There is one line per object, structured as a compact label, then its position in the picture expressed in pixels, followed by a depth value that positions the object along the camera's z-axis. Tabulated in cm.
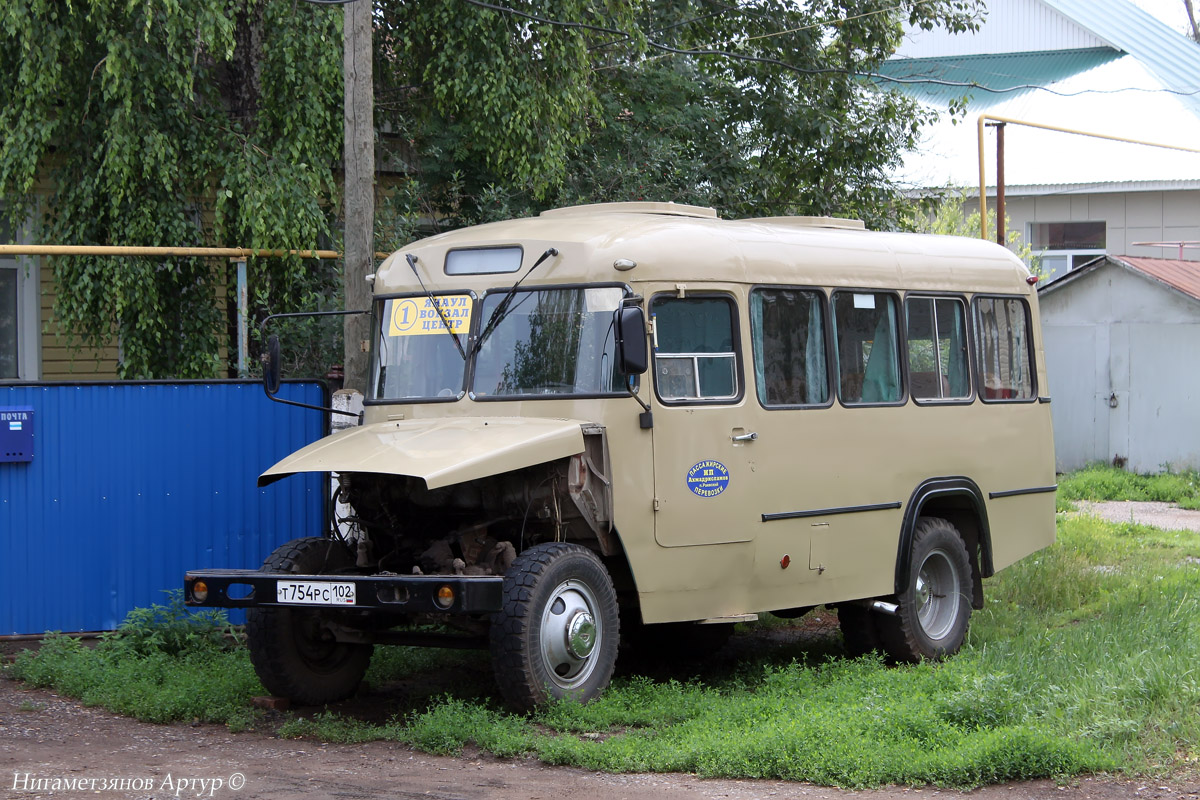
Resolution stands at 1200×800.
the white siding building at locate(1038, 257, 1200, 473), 2127
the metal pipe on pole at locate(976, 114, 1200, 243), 2217
